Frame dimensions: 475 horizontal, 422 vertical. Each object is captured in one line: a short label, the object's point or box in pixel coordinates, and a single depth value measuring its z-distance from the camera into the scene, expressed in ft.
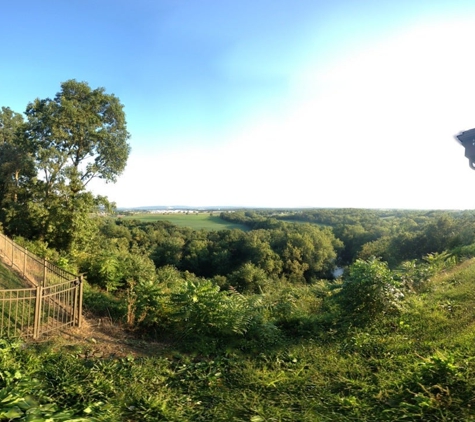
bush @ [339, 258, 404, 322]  21.08
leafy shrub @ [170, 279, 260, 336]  20.25
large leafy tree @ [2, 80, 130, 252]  53.98
